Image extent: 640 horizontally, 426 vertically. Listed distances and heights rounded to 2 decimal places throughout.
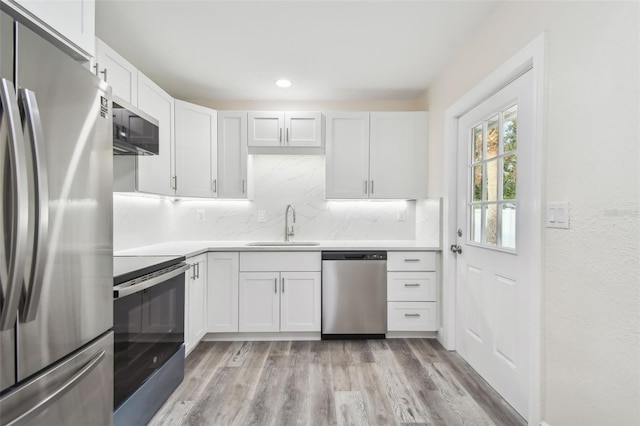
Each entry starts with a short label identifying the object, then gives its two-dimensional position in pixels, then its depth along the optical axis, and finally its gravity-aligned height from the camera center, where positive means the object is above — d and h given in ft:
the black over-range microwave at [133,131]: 5.12 +1.45
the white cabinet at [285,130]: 10.54 +2.77
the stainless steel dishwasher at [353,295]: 9.47 -2.48
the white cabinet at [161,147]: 7.67 +1.84
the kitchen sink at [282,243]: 10.75 -1.07
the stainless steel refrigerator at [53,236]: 2.58 -0.23
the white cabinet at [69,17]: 3.74 +2.55
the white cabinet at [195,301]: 8.01 -2.38
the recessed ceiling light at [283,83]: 9.68 +4.04
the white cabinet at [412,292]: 9.51 -2.39
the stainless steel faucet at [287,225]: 11.34 -0.45
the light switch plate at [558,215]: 4.60 -0.03
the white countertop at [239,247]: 8.36 -1.04
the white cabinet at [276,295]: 9.46 -2.48
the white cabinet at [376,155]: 10.54 +1.94
